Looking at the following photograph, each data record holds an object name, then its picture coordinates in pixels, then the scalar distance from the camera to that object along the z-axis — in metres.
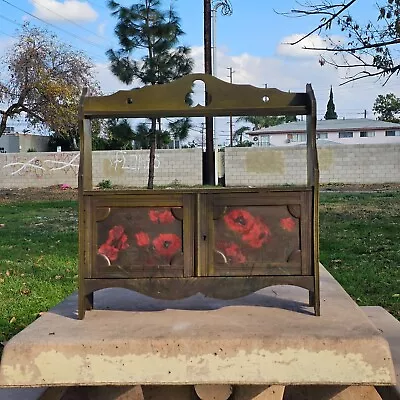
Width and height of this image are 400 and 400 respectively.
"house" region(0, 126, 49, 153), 37.03
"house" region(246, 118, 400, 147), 47.34
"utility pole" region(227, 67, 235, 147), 52.24
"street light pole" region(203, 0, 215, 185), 18.84
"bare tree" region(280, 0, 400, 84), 6.38
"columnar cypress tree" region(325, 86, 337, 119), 65.06
